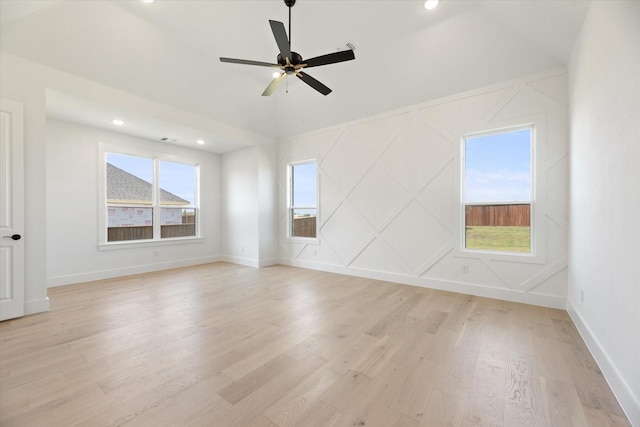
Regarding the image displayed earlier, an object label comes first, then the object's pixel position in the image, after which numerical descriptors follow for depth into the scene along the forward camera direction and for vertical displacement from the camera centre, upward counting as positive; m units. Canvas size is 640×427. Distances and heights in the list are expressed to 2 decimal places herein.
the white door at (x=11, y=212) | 2.85 -0.01
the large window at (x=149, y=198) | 4.96 +0.26
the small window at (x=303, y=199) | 5.70 +0.27
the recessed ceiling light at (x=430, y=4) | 2.79 +2.28
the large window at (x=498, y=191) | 3.49 +0.29
